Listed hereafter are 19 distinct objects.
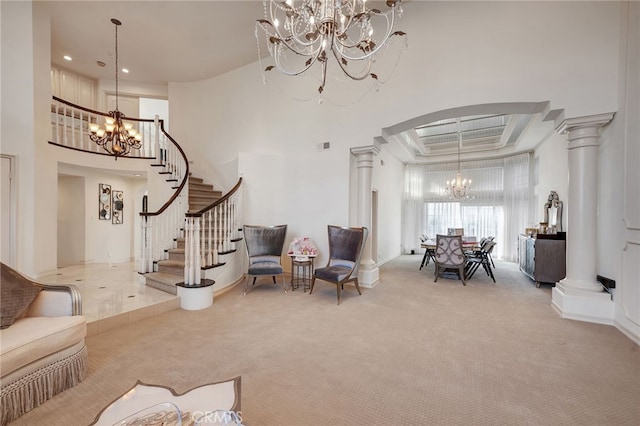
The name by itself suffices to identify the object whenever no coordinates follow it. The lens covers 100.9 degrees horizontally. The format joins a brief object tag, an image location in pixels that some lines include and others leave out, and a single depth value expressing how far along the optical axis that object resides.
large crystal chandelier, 2.26
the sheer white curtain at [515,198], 7.56
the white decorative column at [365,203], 4.96
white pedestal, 3.69
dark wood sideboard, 4.73
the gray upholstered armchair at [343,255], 4.13
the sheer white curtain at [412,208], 9.45
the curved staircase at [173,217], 3.97
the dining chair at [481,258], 5.73
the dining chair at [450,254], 5.21
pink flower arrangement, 4.74
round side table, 4.70
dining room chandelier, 7.71
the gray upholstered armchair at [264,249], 4.44
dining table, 5.98
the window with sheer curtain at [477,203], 7.78
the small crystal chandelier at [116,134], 5.02
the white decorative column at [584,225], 3.35
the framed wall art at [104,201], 6.59
